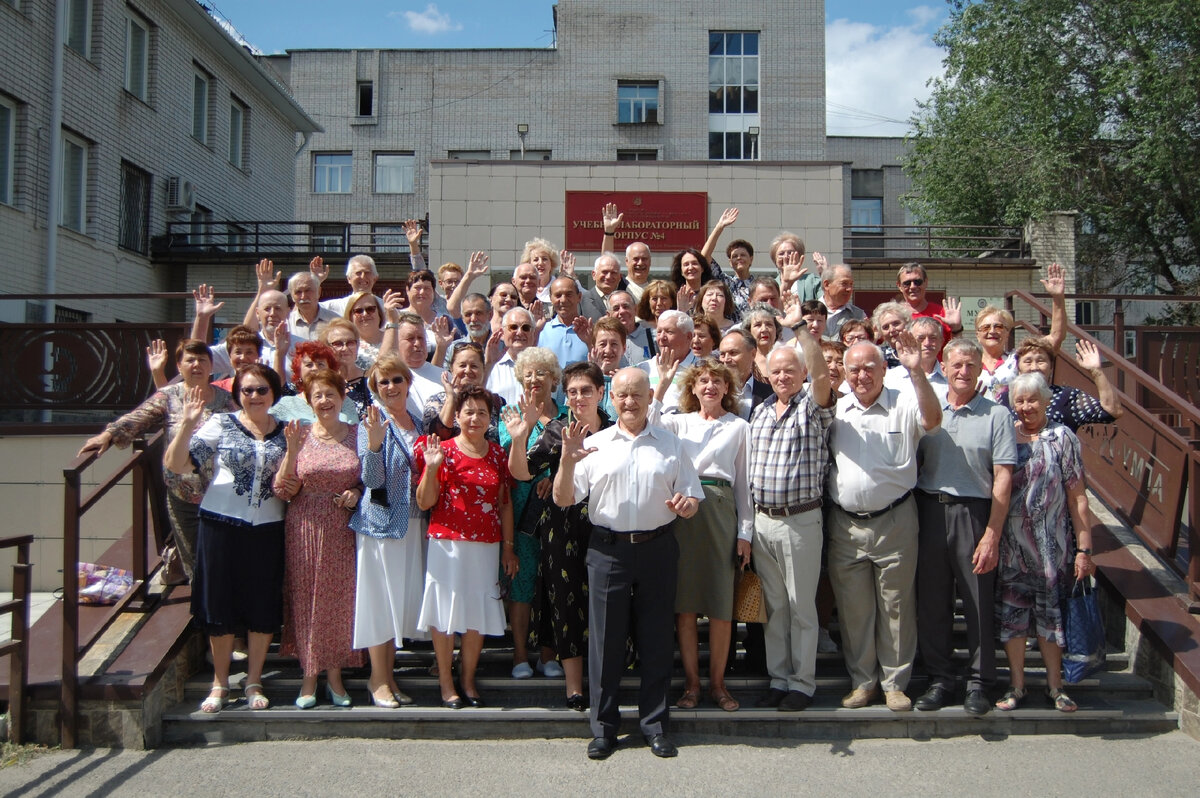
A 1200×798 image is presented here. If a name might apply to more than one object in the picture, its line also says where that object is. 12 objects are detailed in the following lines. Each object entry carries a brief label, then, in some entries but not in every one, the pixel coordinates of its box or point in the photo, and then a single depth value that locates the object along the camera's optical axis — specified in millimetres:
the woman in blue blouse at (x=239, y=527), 4781
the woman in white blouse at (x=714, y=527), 4820
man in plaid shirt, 4836
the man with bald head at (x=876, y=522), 4793
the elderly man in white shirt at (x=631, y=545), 4477
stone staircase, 4770
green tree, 17203
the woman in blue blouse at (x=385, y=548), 4793
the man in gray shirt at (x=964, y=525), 4793
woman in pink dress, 4832
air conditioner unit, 17916
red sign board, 12414
